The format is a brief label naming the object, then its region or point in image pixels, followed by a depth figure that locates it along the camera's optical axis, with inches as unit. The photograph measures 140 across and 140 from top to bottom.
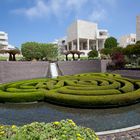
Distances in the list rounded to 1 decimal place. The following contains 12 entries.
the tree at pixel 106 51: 1675.2
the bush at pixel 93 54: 1706.5
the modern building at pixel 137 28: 1923.3
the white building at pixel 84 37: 2208.3
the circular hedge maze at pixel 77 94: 377.7
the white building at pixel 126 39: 2695.7
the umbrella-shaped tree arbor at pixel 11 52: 1030.9
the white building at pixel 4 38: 2510.1
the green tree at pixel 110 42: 2167.8
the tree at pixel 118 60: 1076.9
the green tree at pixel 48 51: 1530.8
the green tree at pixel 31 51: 1483.8
